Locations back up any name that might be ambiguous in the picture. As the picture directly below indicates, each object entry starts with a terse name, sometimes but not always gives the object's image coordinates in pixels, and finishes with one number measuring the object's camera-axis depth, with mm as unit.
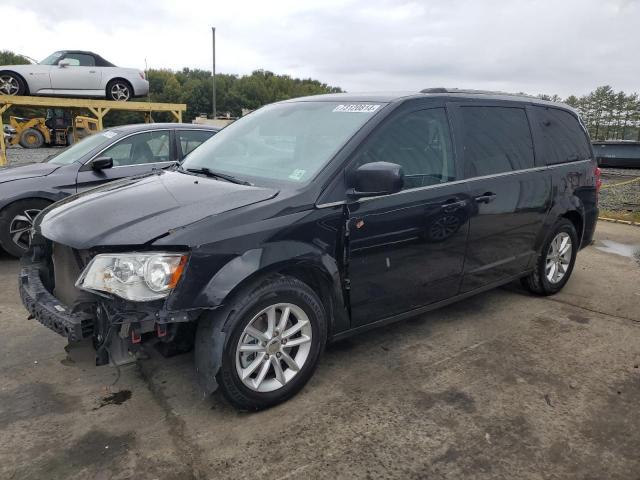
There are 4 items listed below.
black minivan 2424
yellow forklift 19953
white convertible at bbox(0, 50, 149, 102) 13859
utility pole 32625
